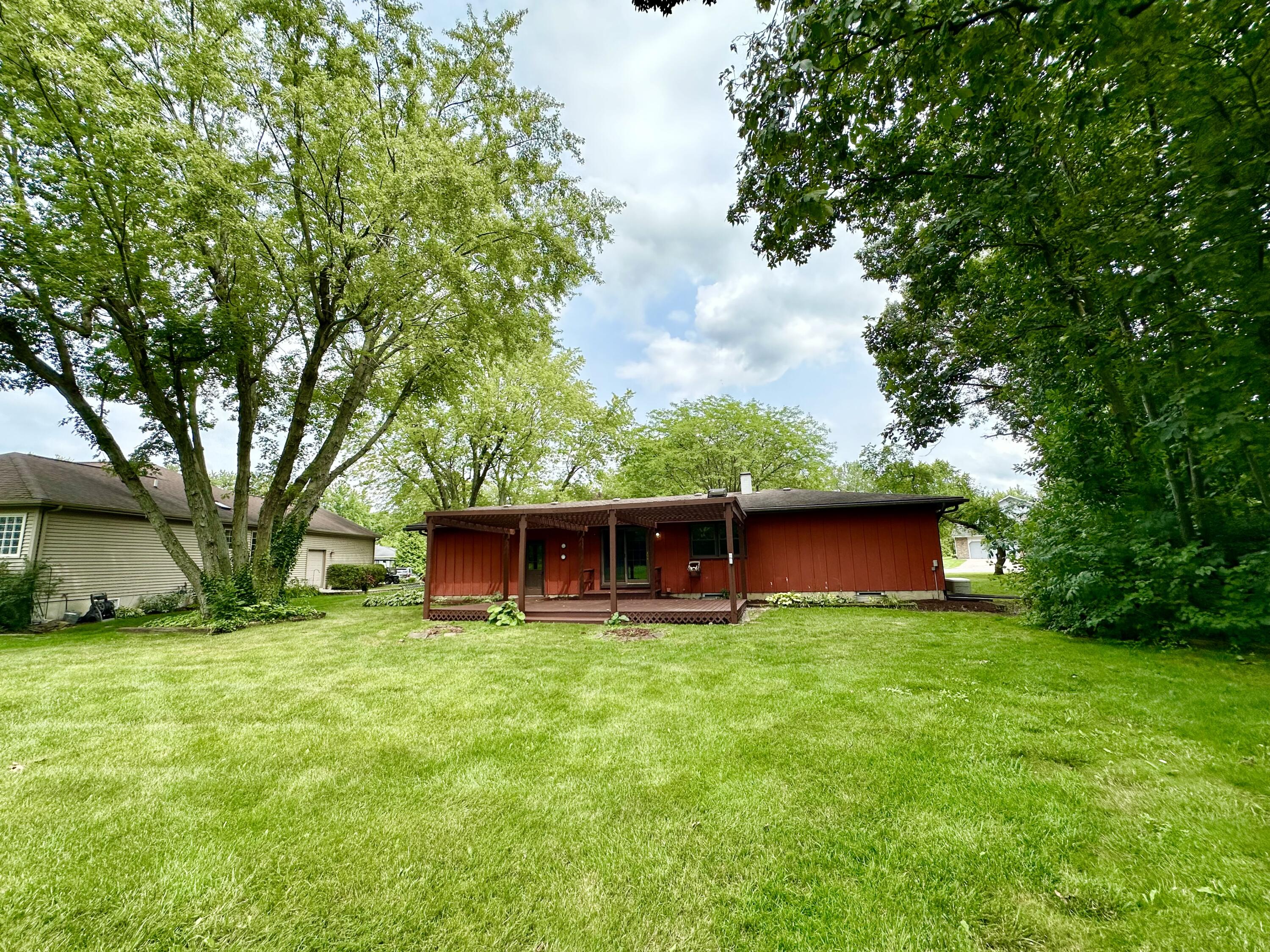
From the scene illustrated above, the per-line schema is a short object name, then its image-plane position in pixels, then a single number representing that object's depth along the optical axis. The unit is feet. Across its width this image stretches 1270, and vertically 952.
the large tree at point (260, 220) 27.76
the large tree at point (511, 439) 63.00
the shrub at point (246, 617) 32.24
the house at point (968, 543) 72.35
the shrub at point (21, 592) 32.50
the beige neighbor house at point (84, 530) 35.88
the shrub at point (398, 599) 46.12
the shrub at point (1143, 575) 19.61
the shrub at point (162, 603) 42.78
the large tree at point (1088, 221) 9.38
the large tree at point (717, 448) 77.30
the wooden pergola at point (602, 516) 30.42
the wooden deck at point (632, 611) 30.78
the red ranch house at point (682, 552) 33.01
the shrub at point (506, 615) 32.04
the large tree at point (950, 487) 44.86
